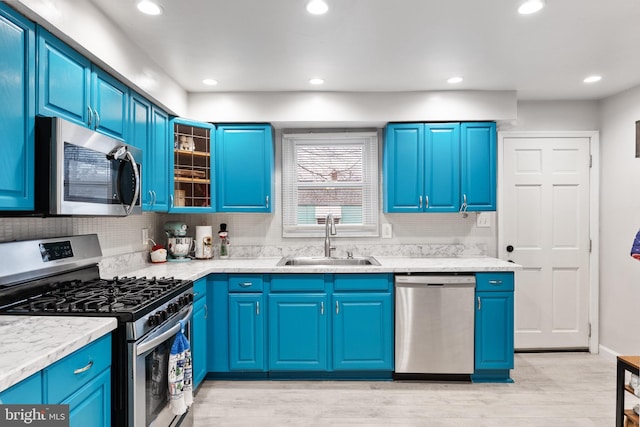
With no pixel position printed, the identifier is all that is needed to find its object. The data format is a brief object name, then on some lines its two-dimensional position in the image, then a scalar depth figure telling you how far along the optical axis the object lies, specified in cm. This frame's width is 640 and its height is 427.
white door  360
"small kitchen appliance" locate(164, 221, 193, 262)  329
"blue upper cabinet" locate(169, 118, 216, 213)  310
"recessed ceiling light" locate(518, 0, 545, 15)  188
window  365
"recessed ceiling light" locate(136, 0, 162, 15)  191
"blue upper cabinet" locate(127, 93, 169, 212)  249
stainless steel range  157
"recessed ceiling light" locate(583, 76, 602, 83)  300
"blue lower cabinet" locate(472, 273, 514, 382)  292
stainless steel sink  343
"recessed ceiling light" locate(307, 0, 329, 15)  188
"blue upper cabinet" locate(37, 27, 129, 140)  163
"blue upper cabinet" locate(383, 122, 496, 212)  328
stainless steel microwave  159
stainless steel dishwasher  290
